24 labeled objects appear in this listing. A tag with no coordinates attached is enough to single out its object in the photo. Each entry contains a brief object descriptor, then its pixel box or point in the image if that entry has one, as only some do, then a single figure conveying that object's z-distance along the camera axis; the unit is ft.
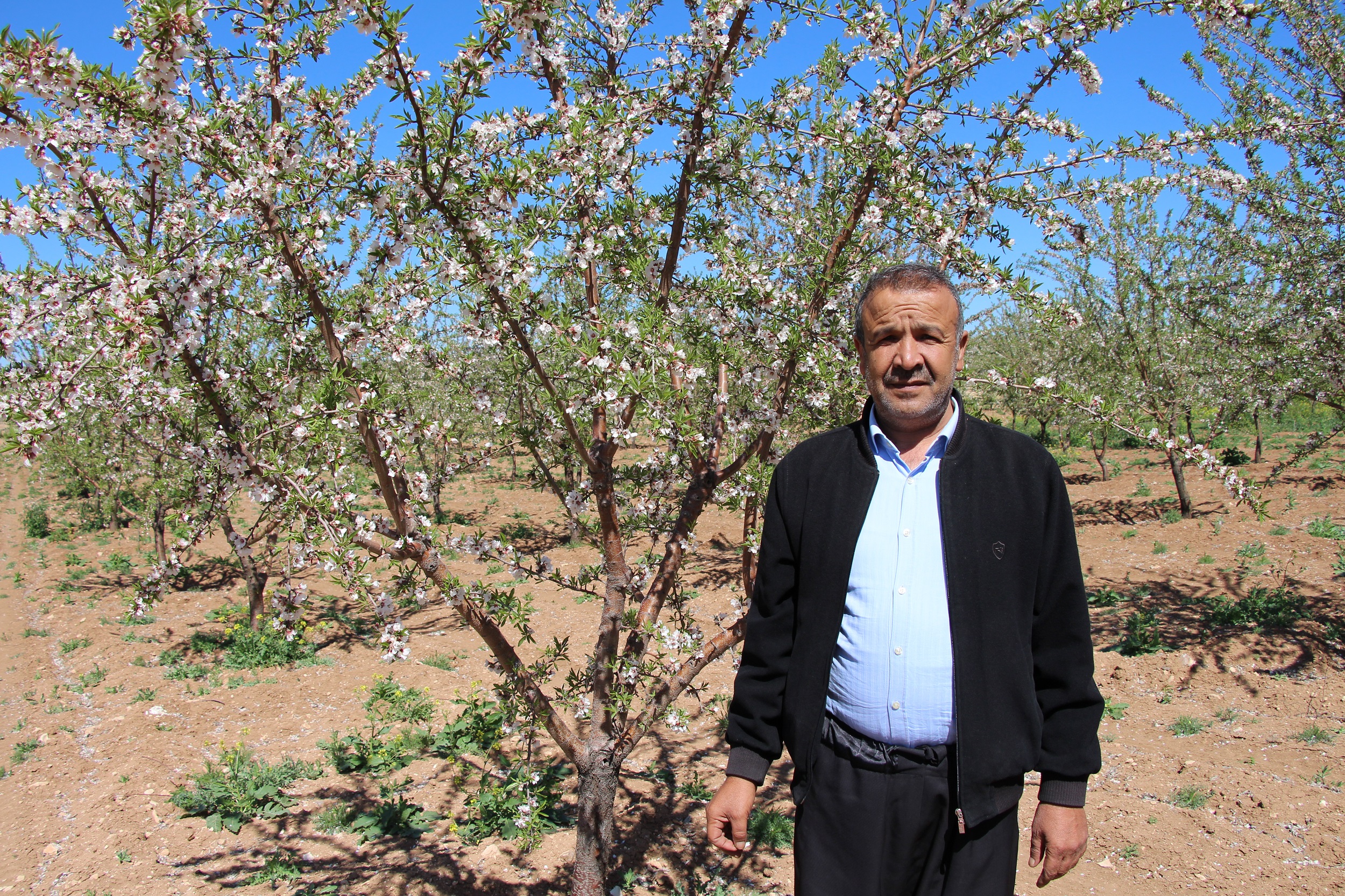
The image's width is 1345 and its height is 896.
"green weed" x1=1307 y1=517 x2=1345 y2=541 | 28.19
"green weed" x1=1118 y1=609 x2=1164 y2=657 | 22.06
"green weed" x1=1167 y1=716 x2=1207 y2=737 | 17.44
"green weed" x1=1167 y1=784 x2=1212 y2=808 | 14.28
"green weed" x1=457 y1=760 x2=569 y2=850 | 11.94
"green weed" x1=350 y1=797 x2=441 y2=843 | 14.39
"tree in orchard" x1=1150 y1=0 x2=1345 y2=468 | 17.98
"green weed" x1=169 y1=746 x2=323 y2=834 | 15.07
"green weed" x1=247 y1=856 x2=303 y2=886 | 12.52
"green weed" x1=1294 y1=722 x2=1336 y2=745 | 16.07
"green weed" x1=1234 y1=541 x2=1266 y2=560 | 27.17
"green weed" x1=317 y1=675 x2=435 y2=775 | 17.26
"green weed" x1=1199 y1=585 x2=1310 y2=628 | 21.90
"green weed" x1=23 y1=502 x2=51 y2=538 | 44.93
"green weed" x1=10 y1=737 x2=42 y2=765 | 17.79
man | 5.73
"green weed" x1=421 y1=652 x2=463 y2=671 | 23.75
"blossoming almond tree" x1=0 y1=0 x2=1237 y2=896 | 7.70
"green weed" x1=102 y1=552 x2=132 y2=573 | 35.83
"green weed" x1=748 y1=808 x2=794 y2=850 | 13.81
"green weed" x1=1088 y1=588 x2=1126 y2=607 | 25.98
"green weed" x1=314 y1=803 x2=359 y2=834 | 14.69
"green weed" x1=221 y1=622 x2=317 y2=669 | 23.89
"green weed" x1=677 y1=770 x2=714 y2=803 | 15.66
